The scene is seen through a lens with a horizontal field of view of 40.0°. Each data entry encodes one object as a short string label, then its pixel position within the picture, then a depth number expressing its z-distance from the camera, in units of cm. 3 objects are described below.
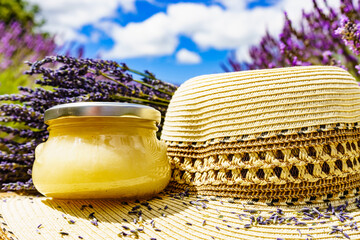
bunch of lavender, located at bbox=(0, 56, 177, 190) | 44
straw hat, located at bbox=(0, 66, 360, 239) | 32
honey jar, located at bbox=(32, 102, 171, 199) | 33
